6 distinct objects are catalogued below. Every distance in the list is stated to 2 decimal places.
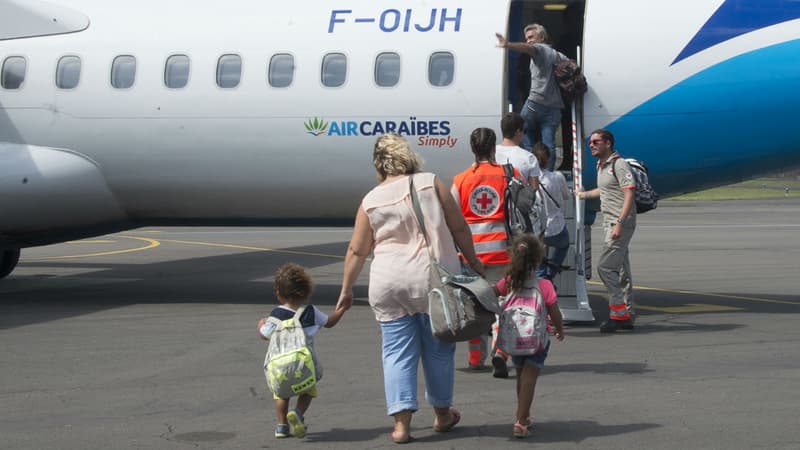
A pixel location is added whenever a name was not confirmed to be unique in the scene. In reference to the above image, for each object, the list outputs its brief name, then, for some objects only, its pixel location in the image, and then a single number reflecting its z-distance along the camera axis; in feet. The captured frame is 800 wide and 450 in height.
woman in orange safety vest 58.65
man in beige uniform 75.87
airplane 81.82
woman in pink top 45.98
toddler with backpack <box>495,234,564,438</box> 46.62
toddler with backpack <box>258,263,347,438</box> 46.47
